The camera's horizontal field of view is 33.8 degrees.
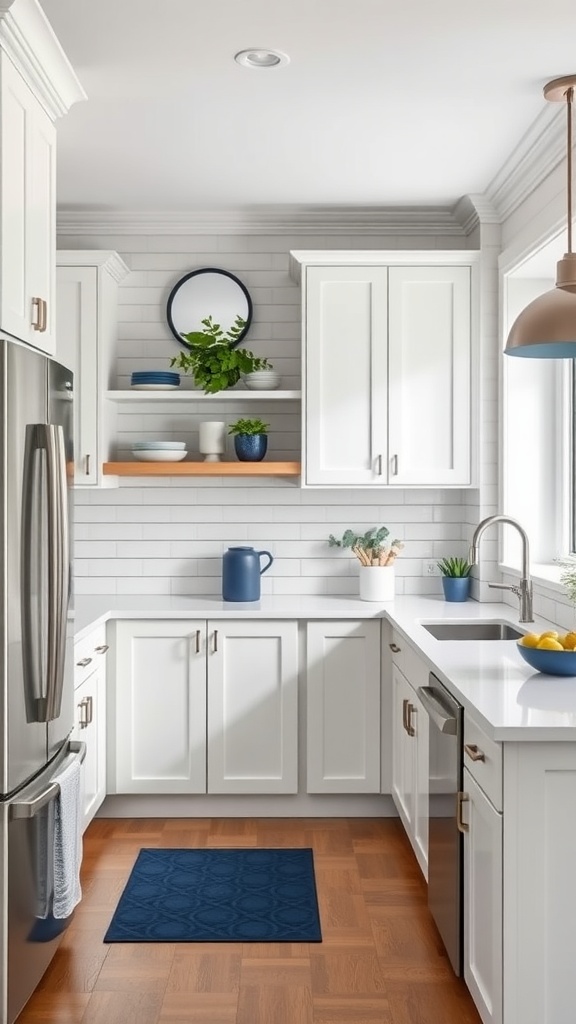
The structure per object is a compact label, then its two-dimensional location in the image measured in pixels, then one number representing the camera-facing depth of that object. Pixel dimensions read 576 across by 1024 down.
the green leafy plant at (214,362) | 4.21
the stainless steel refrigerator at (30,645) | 2.26
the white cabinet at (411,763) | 3.13
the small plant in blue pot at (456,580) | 4.27
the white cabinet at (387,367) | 4.16
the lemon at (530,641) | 2.58
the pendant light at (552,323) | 2.40
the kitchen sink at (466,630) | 3.77
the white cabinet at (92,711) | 3.42
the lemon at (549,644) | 2.54
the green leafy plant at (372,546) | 4.28
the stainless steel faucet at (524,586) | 3.25
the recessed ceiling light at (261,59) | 2.77
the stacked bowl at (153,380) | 4.24
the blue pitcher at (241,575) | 4.19
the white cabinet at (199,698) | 3.98
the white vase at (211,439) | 4.30
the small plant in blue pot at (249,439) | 4.25
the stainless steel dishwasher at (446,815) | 2.49
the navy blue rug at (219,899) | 2.98
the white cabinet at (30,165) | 2.32
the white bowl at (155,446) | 4.23
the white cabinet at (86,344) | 4.12
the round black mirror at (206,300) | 4.48
